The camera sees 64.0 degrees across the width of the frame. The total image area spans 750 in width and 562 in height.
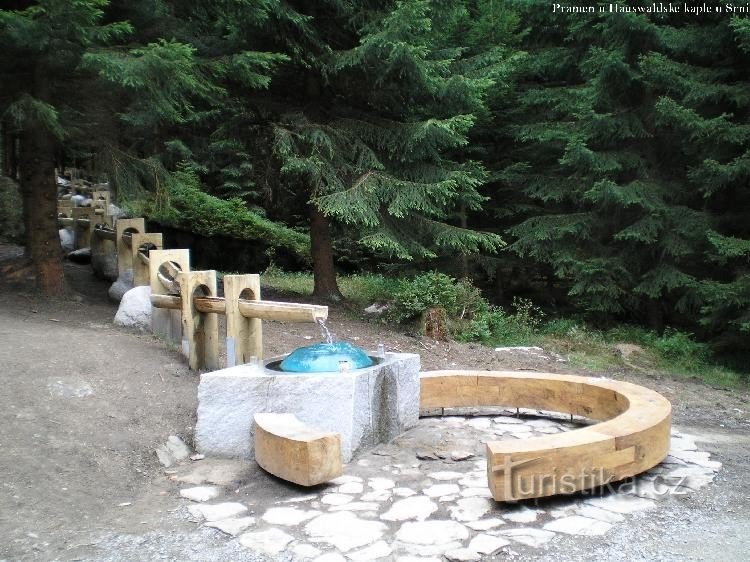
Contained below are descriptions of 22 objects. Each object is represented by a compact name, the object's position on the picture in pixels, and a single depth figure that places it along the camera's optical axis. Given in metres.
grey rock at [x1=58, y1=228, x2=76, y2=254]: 13.54
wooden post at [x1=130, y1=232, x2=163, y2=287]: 8.68
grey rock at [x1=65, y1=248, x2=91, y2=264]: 11.69
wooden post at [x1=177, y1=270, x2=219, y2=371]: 6.23
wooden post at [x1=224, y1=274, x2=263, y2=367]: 5.83
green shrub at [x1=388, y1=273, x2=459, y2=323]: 9.80
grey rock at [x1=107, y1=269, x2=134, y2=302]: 8.95
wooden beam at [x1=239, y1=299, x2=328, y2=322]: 5.14
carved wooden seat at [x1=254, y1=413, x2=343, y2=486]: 3.92
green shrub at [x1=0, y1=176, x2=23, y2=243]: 15.22
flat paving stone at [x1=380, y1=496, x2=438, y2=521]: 3.64
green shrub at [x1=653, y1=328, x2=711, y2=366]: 10.12
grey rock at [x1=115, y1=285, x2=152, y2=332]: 7.48
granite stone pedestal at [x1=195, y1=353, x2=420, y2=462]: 4.59
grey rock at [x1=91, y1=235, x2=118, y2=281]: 10.19
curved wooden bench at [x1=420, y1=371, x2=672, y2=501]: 3.65
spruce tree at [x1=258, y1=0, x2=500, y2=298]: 9.20
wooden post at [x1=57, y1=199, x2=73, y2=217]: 15.10
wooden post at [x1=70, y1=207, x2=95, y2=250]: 12.04
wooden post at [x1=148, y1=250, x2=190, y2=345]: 7.03
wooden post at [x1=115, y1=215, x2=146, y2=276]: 9.18
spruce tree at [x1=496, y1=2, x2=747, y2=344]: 10.51
